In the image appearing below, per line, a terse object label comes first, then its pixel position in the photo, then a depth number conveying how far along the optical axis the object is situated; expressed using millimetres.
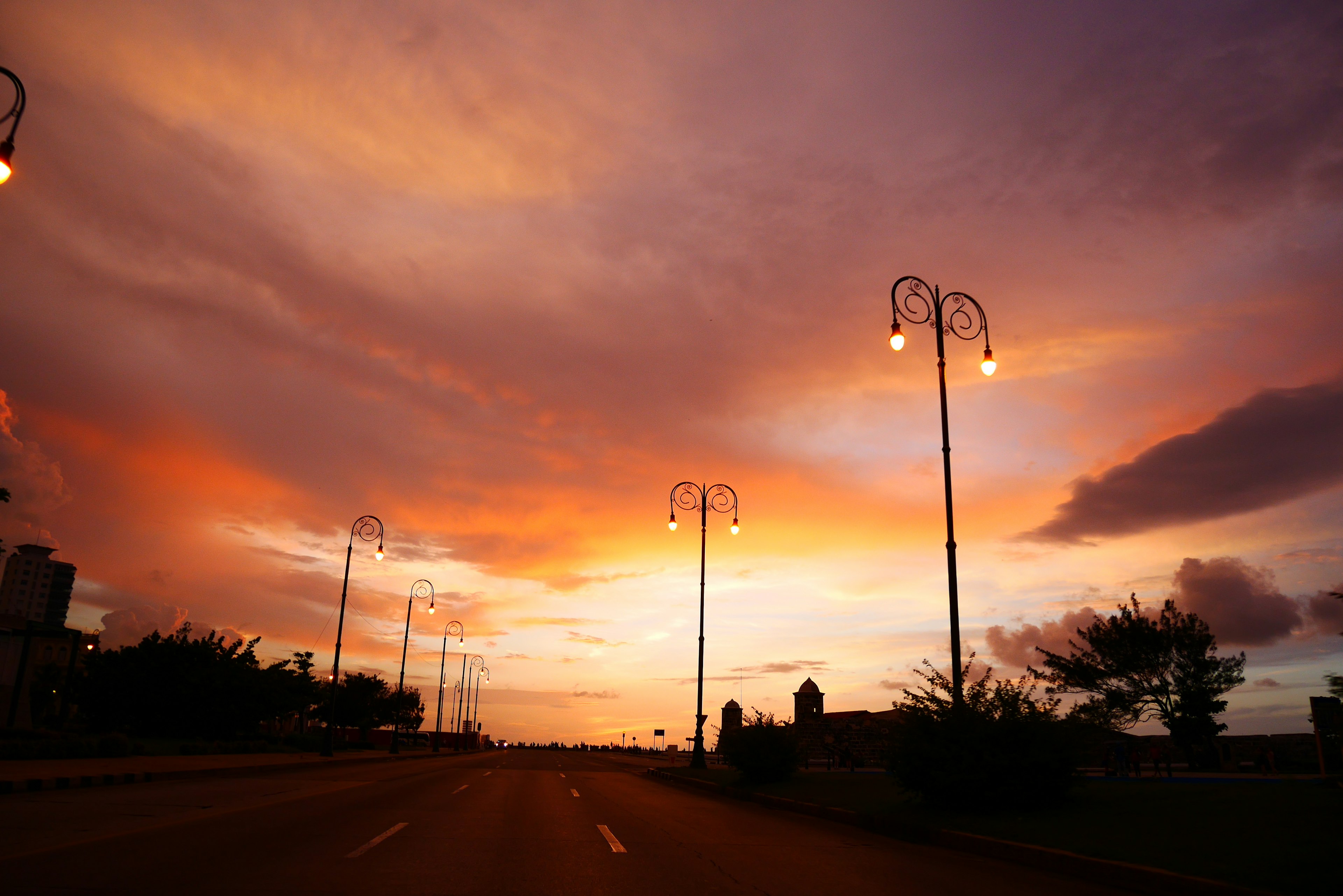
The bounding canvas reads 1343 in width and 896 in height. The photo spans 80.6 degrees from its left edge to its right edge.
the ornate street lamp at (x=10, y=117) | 10602
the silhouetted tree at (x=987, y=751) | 13320
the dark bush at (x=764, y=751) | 24406
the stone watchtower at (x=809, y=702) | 94250
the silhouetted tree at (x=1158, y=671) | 46094
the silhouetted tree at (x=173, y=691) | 39781
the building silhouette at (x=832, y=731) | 65625
